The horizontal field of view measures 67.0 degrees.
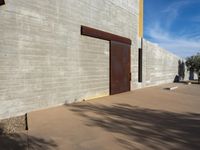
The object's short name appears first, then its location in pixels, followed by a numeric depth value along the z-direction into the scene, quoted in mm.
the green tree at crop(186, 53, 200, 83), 18351
